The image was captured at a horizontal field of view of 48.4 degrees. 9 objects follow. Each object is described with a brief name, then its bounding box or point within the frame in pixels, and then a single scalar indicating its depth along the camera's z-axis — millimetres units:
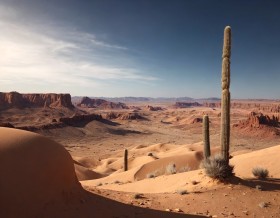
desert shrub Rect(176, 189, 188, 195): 11750
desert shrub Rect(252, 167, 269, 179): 13664
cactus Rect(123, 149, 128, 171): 29948
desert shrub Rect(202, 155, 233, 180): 12672
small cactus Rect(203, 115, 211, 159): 16984
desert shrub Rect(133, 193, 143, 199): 10841
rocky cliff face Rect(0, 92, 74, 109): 98812
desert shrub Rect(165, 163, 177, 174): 19519
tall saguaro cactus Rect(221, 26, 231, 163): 13539
